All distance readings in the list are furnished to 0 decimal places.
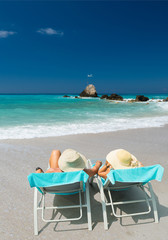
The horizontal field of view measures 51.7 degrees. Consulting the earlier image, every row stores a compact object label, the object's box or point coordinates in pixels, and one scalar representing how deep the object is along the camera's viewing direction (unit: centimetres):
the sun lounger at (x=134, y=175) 239
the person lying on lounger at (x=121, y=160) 276
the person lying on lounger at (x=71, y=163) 271
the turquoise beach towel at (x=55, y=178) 230
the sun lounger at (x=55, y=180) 230
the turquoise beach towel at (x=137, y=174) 239
